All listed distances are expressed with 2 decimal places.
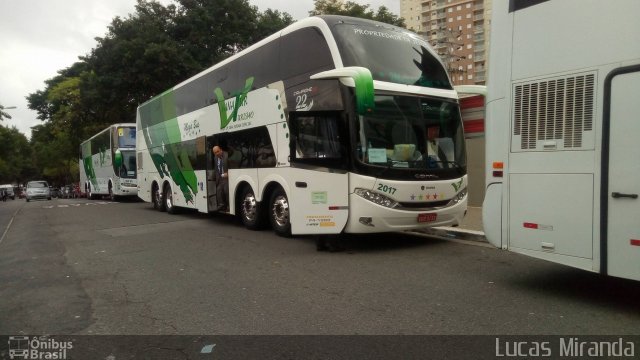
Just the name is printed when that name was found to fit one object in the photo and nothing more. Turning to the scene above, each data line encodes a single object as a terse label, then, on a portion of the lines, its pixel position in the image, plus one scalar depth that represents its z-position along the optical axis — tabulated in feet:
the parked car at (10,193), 208.74
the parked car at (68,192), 158.32
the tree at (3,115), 109.94
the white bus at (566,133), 13.89
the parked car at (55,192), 199.64
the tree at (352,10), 92.58
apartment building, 315.99
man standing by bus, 38.60
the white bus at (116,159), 81.71
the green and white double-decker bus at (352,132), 24.66
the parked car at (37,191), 140.87
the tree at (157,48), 81.87
